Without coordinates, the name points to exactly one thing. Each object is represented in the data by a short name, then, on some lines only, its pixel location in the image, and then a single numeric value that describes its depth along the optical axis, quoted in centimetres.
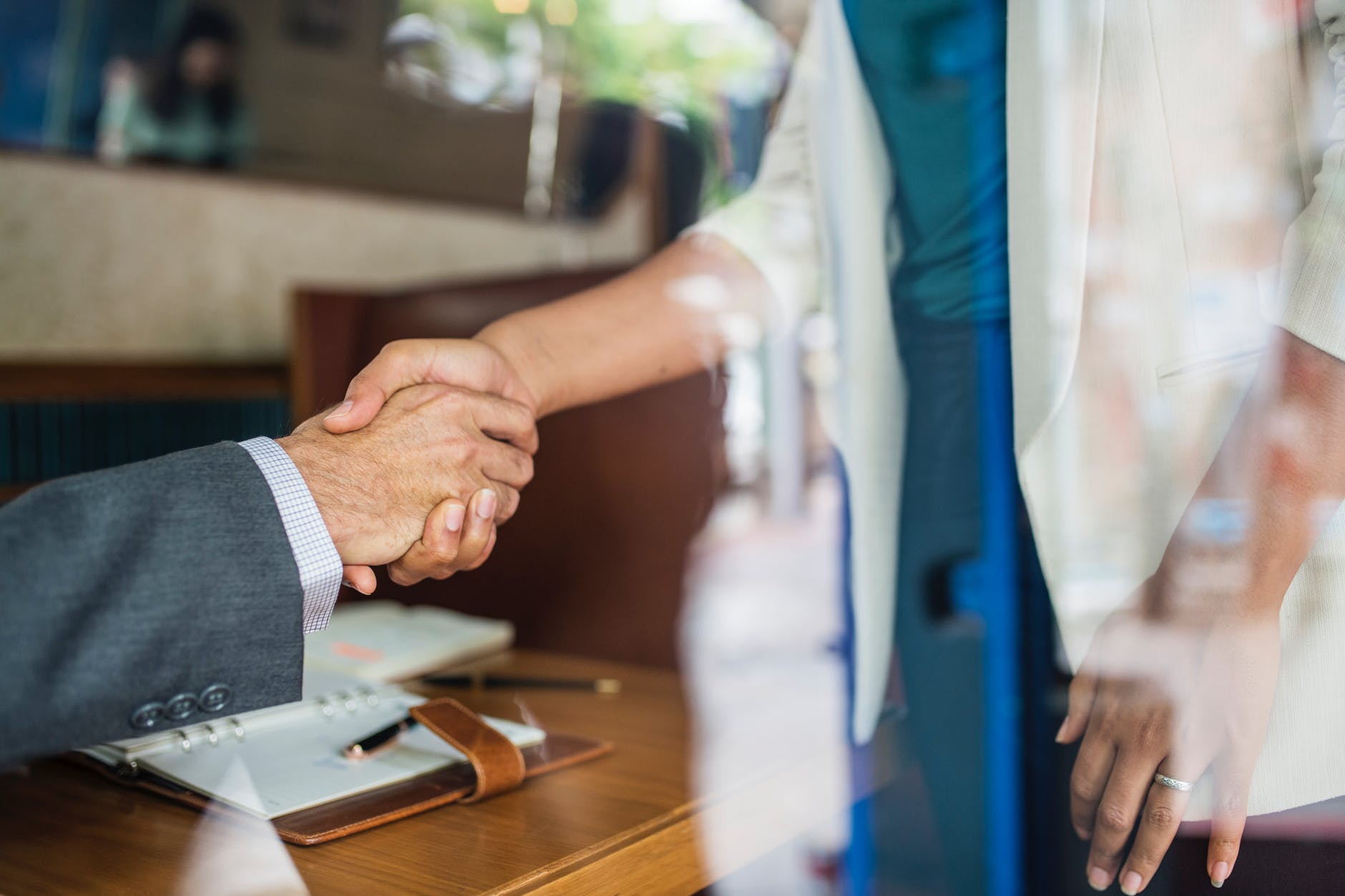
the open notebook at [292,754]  63
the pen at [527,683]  91
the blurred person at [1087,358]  51
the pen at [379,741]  69
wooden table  55
